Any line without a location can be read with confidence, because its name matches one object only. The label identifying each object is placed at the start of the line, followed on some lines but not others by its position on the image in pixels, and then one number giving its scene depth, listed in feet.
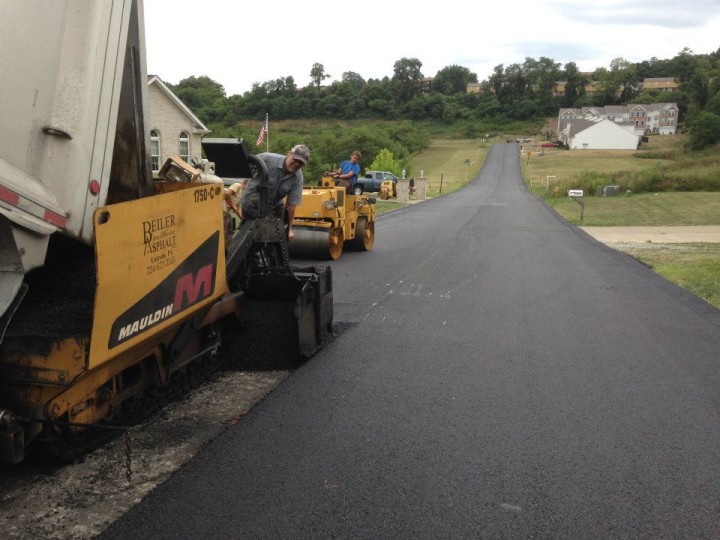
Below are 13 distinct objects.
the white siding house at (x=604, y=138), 323.57
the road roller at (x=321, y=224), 38.24
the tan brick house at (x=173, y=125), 106.45
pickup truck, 123.85
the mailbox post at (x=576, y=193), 86.12
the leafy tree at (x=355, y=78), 505.66
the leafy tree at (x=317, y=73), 458.09
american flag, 103.34
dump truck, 9.51
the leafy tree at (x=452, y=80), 572.10
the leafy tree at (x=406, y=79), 474.08
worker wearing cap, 20.88
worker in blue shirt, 41.75
